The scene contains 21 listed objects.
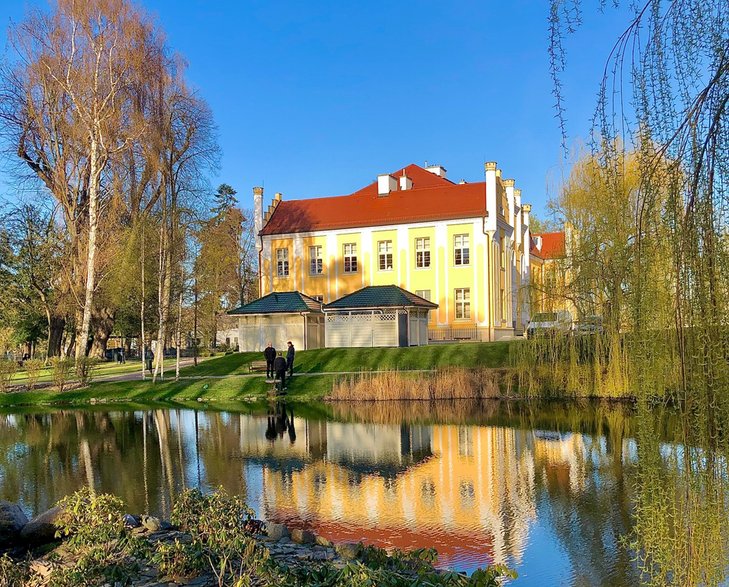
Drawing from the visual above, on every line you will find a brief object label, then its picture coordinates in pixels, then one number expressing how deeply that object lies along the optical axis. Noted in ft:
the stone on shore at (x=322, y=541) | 26.65
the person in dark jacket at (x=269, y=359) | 96.90
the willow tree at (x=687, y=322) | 10.48
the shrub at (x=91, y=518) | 22.77
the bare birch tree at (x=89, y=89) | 99.76
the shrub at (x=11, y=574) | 19.85
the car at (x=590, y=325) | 68.95
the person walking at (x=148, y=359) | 124.23
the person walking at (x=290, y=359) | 98.23
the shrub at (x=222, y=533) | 20.44
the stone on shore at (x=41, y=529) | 28.09
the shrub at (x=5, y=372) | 102.37
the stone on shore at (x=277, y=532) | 27.40
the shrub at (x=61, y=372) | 101.24
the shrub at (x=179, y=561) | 21.84
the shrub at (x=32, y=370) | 104.58
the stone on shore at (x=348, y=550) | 24.36
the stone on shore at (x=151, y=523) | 28.84
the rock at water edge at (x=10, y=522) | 28.17
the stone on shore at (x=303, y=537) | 26.86
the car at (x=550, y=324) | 77.15
